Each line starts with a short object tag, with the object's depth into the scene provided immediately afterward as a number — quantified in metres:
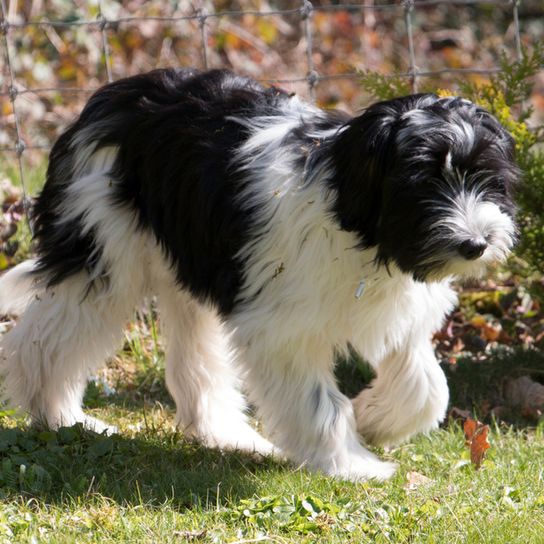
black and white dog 6.70
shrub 9.20
